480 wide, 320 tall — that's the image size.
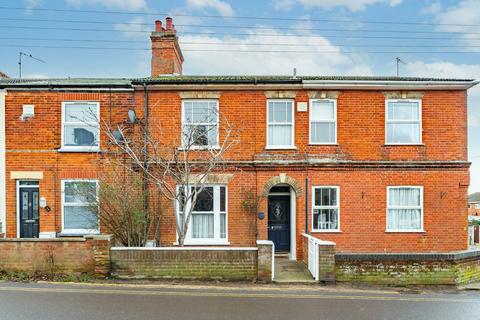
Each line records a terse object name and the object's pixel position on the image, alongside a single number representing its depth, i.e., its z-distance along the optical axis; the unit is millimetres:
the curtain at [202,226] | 15312
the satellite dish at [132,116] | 15031
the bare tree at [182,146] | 14742
